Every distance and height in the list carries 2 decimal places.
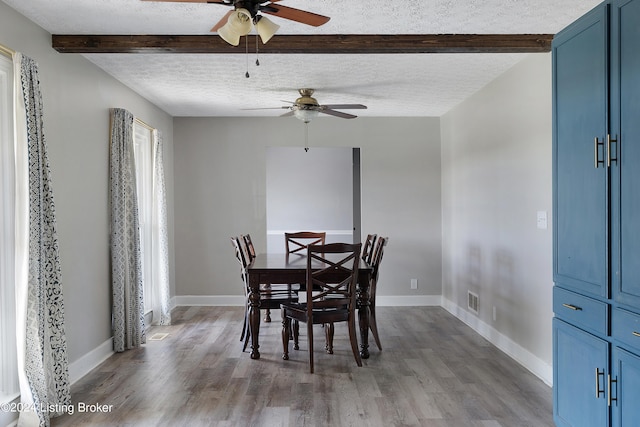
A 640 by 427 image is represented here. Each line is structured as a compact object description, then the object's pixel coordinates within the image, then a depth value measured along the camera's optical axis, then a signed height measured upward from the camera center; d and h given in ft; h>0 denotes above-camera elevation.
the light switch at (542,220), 11.03 -0.29
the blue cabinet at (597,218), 6.07 -0.15
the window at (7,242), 8.84 -0.54
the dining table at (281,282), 12.53 -2.00
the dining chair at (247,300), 13.17 -2.63
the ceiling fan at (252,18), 6.66 +2.93
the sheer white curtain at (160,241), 16.75 -1.05
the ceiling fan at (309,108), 14.08 +3.13
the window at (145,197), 16.20 +0.56
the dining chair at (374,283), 13.32 -2.11
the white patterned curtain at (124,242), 13.12 -0.86
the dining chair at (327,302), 11.52 -2.37
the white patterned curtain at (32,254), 8.59 -0.76
